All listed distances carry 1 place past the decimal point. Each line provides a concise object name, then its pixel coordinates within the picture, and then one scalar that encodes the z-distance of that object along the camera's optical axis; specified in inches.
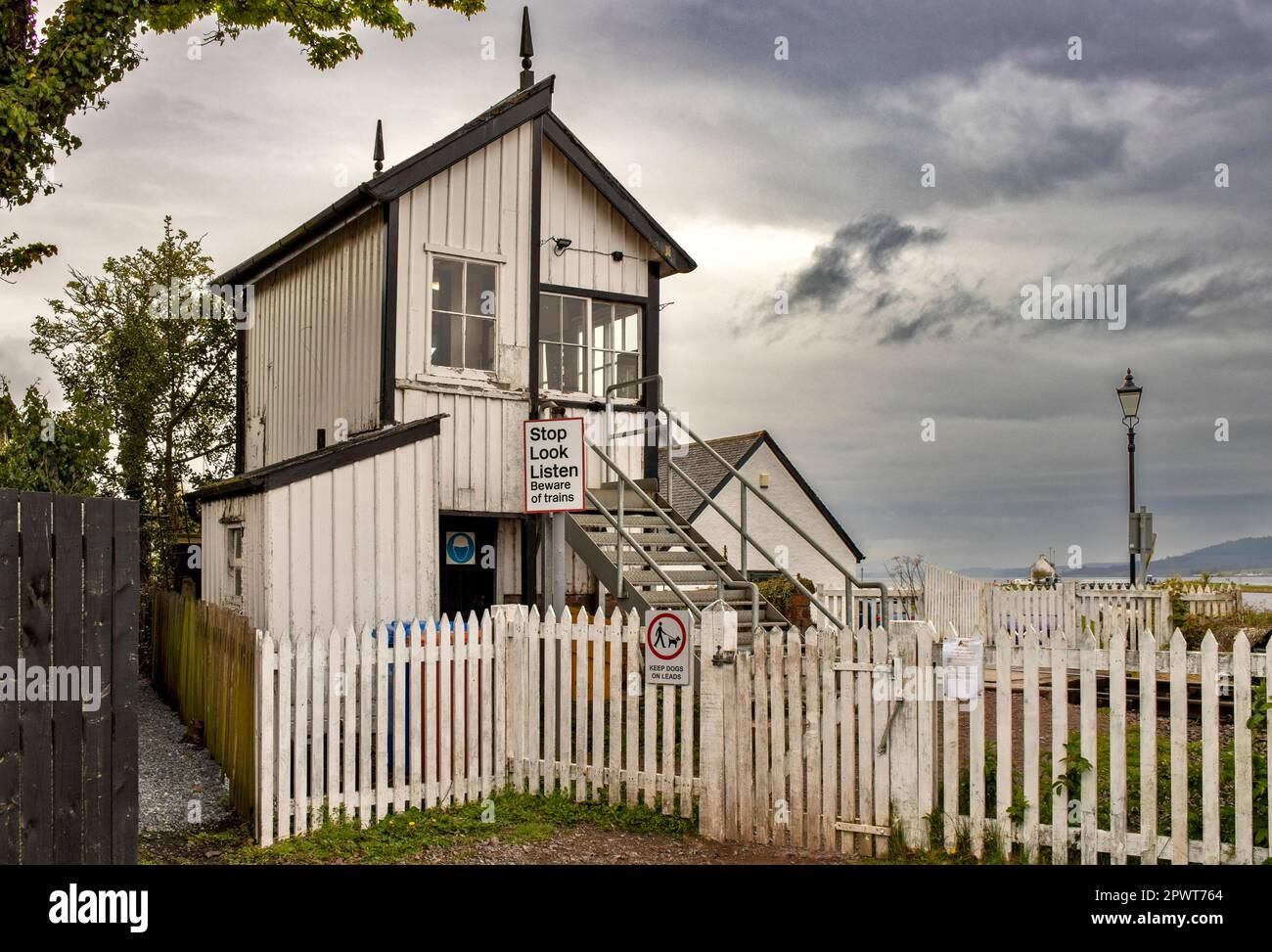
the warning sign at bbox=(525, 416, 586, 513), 424.2
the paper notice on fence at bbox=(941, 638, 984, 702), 306.7
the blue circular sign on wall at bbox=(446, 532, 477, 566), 585.6
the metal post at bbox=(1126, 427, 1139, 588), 886.4
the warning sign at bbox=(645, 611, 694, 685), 364.2
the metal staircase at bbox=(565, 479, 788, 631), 501.7
